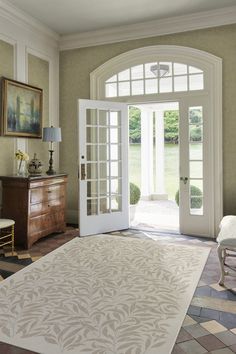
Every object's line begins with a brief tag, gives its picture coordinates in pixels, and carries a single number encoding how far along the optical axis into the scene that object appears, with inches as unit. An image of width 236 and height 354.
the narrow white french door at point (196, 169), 185.0
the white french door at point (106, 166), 196.1
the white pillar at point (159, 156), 349.1
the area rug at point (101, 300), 81.7
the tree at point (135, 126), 410.3
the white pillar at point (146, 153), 346.6
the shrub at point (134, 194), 252.8
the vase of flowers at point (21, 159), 176.7
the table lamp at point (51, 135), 189.5
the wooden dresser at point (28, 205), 162.2
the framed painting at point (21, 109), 172.2
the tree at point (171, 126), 426.3
